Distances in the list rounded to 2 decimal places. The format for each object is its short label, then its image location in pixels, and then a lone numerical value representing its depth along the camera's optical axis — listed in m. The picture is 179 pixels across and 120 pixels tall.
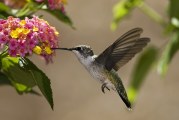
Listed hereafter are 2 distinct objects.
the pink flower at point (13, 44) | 2.96
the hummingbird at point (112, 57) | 3.31
